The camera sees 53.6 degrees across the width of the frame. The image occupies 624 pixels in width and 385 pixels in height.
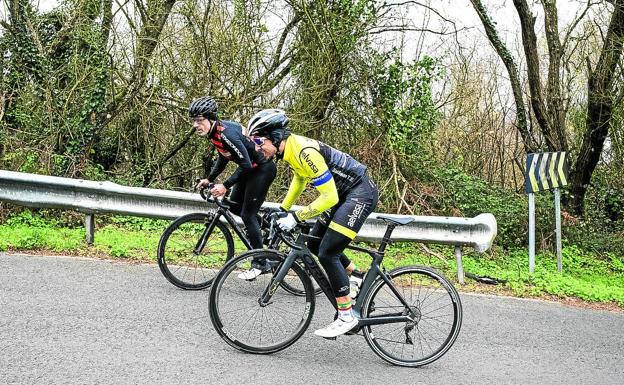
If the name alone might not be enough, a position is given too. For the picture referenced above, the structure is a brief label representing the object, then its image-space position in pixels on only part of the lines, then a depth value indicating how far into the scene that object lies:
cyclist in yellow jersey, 4.93
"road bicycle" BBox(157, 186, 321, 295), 6.46
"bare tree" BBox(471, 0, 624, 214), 14.07
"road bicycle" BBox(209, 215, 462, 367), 5.09
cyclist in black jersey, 6.26
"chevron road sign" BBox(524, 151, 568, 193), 9.28
